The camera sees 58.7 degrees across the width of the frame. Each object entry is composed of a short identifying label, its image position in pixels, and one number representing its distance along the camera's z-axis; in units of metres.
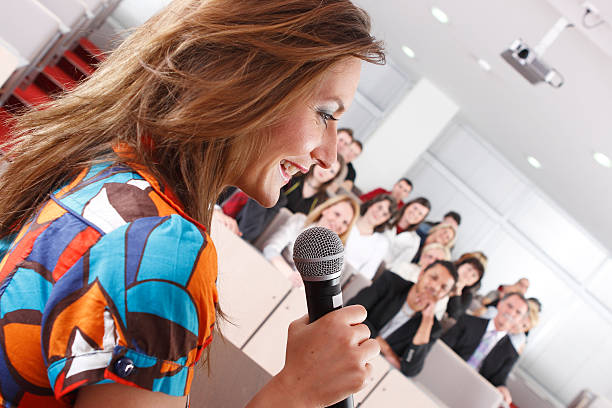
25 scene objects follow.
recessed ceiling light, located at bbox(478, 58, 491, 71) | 6.15
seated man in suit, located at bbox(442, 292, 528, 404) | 5.11
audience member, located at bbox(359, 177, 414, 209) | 7.39
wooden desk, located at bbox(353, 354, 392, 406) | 3.36
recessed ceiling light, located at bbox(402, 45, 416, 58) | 8.87
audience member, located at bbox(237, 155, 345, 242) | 4.70
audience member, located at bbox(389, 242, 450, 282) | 5.48
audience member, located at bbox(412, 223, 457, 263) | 6.77
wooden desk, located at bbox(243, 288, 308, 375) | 3.31
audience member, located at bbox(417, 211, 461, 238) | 7.73
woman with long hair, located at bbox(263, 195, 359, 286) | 4.06
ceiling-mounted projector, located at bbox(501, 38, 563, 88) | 4.26
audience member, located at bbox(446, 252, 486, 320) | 5.54
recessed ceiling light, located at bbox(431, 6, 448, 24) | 5.99
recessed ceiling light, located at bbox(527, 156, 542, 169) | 8.21
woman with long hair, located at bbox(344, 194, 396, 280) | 4.91
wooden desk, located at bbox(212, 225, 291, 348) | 3.30
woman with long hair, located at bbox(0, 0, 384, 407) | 0.54
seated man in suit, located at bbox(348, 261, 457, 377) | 4.13
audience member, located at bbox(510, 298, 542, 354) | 5.21
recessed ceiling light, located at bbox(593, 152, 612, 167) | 5.40
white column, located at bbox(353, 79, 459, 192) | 9.79
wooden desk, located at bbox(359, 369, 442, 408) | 3.37
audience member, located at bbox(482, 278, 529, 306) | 6.36
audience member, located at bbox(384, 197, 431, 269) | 6.30
